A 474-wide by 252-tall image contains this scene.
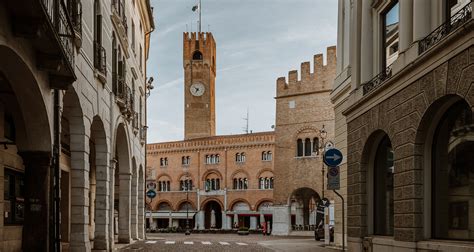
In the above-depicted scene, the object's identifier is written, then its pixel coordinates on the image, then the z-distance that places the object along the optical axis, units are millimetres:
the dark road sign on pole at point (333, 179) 16688
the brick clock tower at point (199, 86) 95812
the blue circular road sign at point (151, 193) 35359
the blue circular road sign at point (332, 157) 16047
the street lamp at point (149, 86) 42244
